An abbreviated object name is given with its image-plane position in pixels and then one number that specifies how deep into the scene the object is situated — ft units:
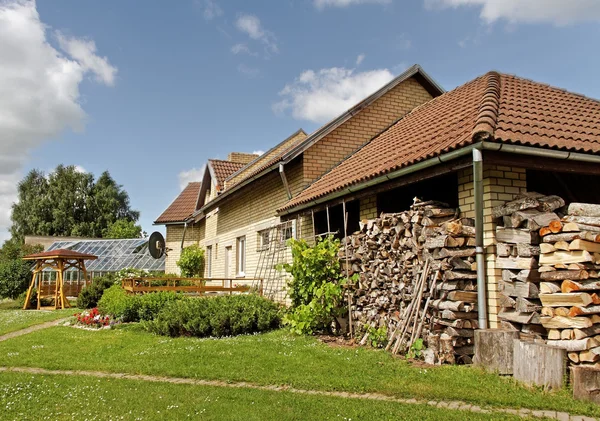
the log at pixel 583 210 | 18.86
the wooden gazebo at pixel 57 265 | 70.38
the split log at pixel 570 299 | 17.48
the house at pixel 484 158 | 21.13
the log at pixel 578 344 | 16.99
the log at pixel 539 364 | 16.99
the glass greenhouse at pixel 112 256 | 104.06
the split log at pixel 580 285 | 17.65
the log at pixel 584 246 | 17.97
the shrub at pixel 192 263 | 75.97
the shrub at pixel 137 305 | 44.58
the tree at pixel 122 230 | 166.62
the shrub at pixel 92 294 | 67.21
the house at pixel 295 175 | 42.63
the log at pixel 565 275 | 17.74
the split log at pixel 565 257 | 17.84
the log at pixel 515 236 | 19.66
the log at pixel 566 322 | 17.31
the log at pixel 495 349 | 19.04
